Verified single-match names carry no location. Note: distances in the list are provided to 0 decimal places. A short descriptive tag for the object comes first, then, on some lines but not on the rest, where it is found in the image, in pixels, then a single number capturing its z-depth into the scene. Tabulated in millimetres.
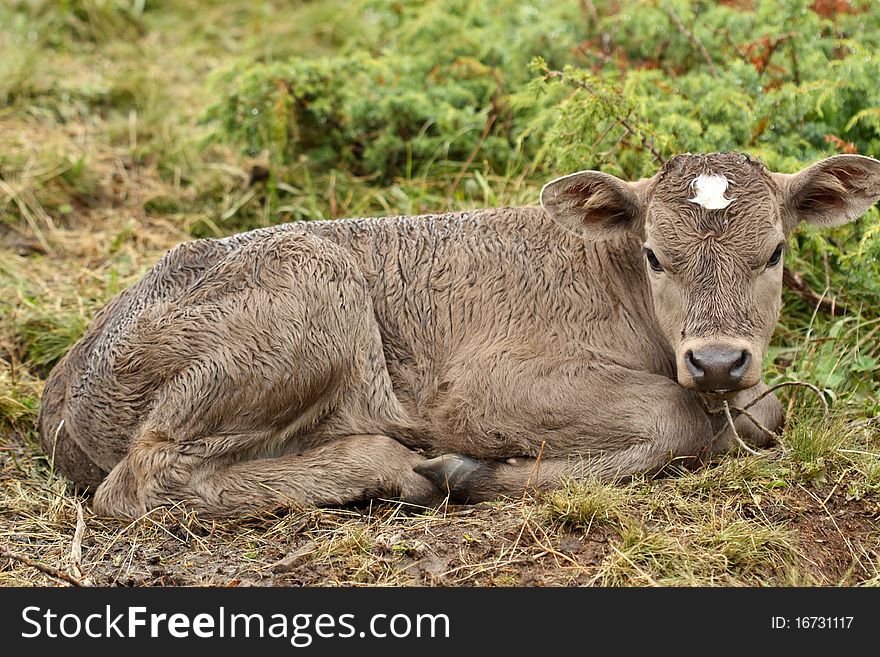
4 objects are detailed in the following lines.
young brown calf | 6094
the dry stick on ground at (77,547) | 5535
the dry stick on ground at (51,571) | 5234
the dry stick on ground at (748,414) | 6238
